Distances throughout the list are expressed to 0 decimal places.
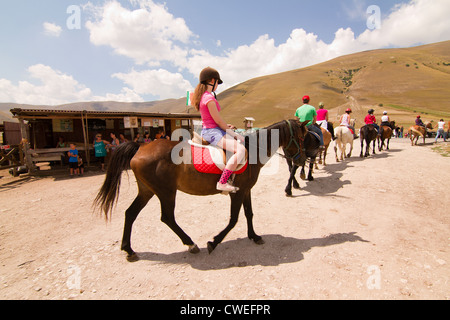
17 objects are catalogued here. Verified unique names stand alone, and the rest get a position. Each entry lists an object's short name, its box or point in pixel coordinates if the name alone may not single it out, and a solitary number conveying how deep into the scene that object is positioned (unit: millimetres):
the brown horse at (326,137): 9141
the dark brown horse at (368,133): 11211
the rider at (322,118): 9203
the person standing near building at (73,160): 10797
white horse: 10547
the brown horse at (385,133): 12633
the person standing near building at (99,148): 11703
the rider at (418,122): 16641
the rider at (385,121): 13539
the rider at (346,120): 11062
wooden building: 11360
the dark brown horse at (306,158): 4902
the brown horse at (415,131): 15547
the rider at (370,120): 11562
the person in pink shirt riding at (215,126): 3406
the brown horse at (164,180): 3480
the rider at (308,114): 7109
